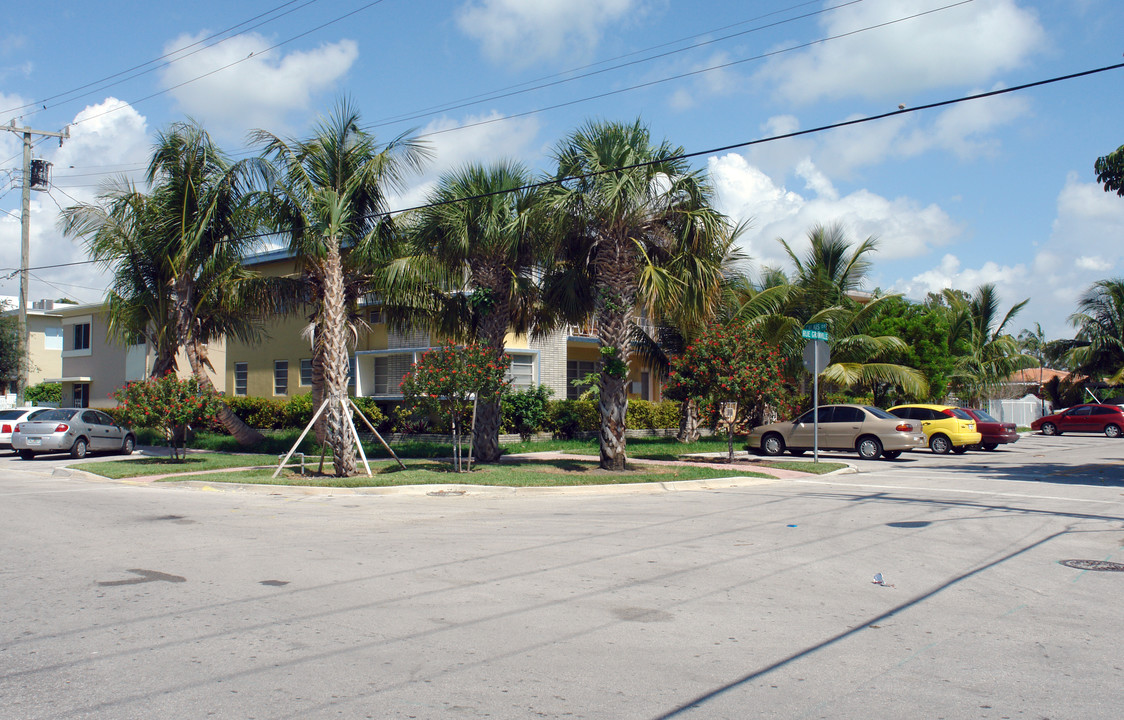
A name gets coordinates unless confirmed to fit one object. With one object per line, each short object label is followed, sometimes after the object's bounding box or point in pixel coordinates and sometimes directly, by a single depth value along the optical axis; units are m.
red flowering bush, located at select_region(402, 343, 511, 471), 17.48
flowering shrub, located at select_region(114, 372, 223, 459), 20.62
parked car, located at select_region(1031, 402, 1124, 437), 37.25
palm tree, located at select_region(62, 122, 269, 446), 22.98
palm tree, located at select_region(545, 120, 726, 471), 17.17
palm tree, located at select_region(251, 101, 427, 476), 17.86
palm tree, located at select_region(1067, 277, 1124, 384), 44.22
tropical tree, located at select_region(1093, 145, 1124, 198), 18.23
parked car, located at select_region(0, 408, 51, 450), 25.73
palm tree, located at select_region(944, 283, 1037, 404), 40.09
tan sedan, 23.12
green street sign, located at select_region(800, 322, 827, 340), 20.36
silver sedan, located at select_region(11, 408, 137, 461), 24.53
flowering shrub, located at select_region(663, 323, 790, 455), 19.38
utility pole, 32.03
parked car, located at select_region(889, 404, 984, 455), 25.64
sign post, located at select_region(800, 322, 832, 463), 20.41
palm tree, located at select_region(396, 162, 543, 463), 18.62
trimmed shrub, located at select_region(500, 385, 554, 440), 27.00
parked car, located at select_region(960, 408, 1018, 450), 27.17
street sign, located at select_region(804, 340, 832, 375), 20.61
